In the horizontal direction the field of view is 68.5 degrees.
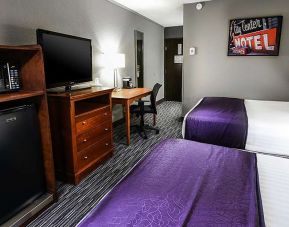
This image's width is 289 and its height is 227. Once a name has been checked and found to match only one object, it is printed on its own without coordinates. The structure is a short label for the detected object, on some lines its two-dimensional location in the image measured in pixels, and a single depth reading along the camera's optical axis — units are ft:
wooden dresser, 7.47
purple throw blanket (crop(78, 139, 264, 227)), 3.26
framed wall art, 12.50
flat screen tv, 7.33
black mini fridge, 5.39
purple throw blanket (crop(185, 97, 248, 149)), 8.19
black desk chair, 12.80
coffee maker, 14.82
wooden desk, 11.05
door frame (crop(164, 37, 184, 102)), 22.58
